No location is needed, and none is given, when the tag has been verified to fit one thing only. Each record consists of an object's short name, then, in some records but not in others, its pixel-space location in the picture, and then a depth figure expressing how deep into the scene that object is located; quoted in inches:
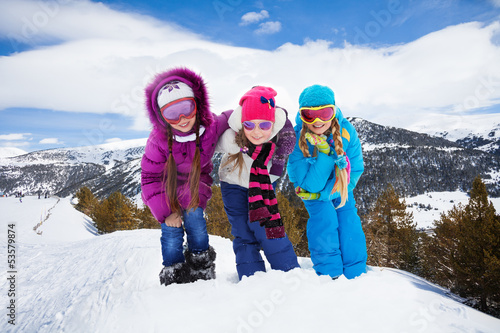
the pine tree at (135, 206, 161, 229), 1047.1
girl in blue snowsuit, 113.4
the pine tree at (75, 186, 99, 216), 1671.6
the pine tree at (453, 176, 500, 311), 519.2
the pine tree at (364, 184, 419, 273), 761.0
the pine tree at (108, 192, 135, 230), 1119.6
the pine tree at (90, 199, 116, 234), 1184.8
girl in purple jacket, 107.2
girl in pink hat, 107.4
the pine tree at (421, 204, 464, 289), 625.6
